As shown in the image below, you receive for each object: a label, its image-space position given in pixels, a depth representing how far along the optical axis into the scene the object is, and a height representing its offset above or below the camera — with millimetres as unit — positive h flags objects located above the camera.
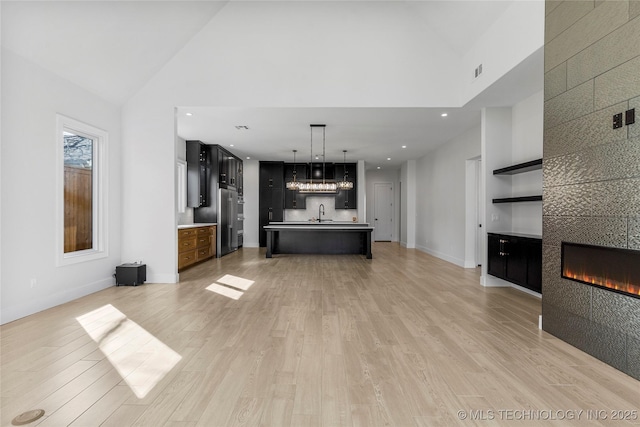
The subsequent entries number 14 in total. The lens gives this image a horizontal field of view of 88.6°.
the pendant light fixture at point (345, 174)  8812 +1198
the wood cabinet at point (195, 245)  6176 -723
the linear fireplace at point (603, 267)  2289 -434
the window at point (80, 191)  4051 +264
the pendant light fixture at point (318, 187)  8188 +587
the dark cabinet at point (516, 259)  4008 -643
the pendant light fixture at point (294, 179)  8502 +1004
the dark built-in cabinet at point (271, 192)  10602 +597
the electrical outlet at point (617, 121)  2354 +655
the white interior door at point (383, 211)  12805 -13
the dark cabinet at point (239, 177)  9633 +998
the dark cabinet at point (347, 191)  10758 +711
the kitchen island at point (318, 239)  8273 -754
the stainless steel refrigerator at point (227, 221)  8203 -274
